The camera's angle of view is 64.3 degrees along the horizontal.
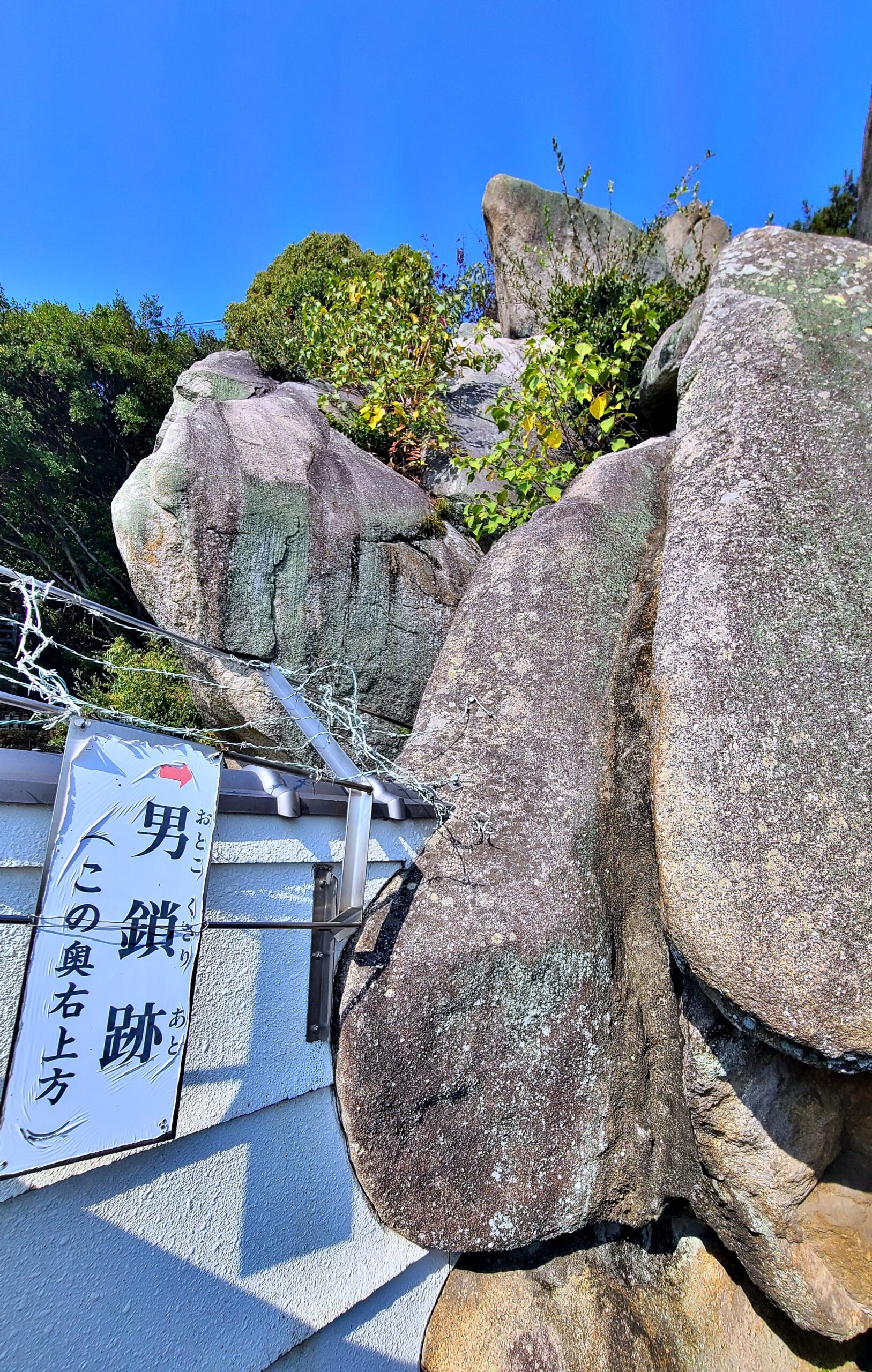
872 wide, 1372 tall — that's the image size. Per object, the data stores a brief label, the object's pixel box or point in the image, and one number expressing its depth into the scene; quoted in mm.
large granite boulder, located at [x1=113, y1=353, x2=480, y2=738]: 4305
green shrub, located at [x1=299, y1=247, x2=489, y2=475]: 6246
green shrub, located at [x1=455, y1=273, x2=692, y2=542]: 5121
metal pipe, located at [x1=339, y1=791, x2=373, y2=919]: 2193
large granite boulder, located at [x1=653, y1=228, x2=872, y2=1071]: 2150
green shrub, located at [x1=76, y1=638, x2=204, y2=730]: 6613
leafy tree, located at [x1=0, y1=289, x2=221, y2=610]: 8867
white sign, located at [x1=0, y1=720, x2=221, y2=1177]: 1306
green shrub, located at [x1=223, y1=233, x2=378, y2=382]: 7242
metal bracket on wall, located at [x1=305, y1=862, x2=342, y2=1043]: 2277
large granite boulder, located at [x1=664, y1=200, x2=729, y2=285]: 9438
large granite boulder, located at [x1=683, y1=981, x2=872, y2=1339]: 2533
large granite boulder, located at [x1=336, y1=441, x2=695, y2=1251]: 2396
